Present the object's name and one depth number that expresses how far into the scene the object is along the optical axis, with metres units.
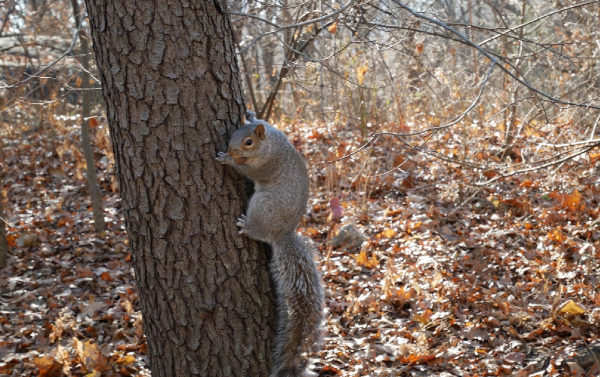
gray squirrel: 2.62
